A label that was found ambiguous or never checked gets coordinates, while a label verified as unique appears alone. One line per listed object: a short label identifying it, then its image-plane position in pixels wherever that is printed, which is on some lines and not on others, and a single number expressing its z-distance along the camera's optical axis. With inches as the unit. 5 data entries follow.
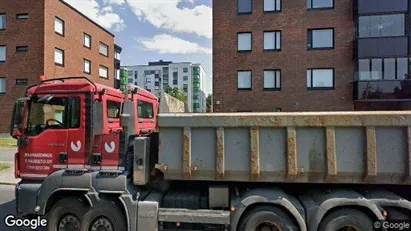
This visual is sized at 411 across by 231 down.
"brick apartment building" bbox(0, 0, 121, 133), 954.1
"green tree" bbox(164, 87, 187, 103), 2659.9
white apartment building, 4288.9
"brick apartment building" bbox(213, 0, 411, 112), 748.6
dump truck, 158.9
